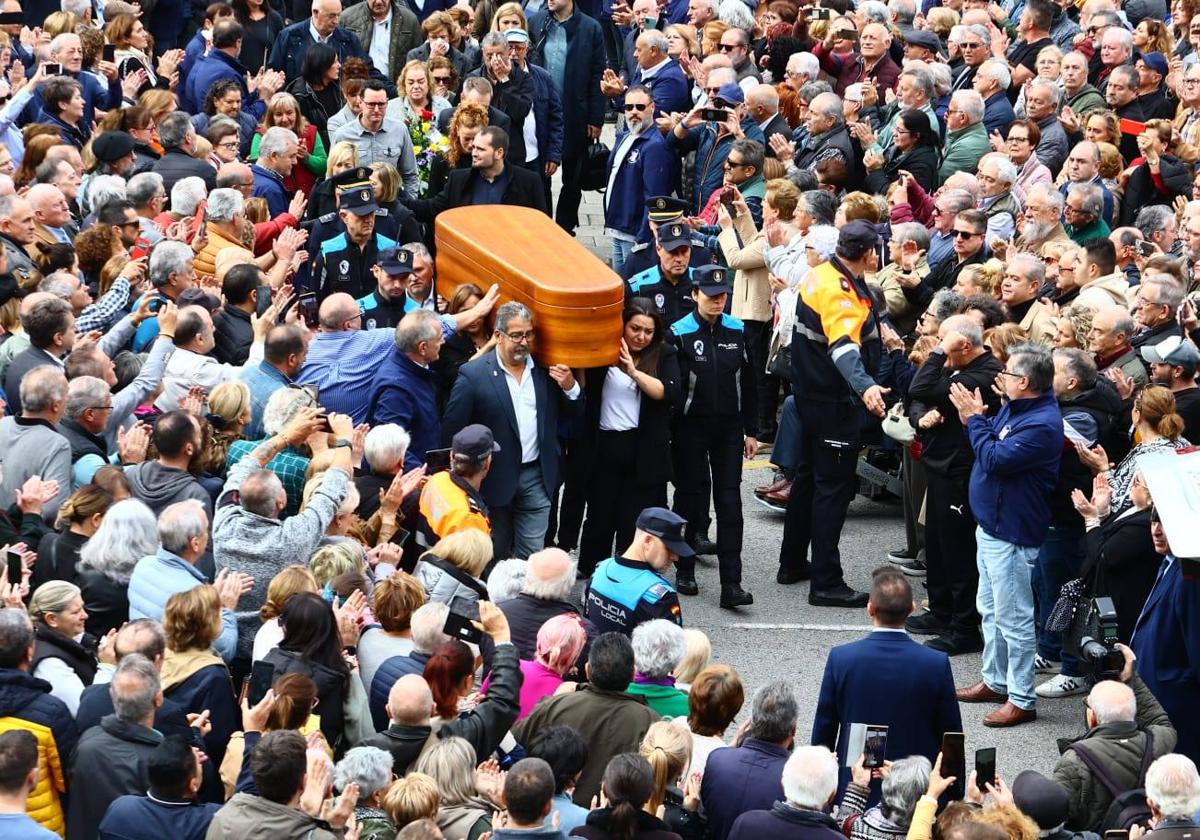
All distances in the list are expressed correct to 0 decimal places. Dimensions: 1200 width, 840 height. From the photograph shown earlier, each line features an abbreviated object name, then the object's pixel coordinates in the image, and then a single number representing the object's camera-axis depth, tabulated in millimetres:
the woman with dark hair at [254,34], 32469
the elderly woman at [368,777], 12711
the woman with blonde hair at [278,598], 14756
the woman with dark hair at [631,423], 21375
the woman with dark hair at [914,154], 27900
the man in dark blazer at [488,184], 25422
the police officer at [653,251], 23516
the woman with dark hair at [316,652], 14234
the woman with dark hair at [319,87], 28984
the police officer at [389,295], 21953
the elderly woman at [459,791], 12624
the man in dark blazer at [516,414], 20453
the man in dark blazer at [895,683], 15289
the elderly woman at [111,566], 15461
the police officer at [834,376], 21734
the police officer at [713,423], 21812
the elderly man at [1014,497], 18719
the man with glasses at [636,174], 28078
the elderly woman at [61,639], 14164
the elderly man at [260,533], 16156
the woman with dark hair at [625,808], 12523
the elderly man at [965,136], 27906
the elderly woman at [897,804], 13437
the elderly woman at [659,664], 15070
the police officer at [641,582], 16828
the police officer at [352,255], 23219
